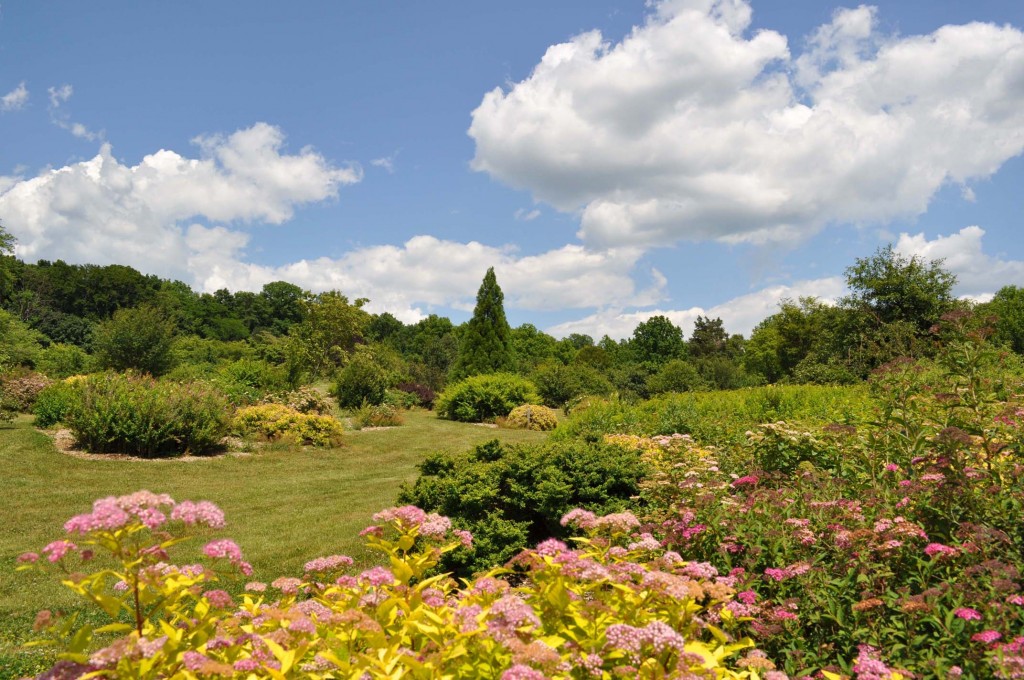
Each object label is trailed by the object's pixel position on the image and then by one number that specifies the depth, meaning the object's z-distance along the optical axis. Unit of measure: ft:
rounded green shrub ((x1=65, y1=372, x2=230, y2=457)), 35.45
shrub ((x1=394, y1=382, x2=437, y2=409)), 79.05
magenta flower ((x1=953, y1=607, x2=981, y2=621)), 7.55
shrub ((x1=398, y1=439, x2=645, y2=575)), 15.62
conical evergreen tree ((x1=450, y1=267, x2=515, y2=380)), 81.71
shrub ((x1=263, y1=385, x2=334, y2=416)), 51.93
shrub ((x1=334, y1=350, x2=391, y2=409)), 63.67
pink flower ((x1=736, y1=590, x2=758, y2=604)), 8.65
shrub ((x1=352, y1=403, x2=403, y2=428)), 56.13
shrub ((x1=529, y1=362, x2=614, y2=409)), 80.89
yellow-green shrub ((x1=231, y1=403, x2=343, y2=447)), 43.29
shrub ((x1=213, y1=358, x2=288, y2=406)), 55.11
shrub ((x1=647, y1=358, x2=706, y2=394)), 87.35
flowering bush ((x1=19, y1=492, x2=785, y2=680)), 6.07
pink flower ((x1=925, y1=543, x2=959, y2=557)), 9.12
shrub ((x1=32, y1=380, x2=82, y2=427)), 41.78
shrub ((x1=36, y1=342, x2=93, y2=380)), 70.85
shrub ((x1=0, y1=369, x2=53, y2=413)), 49.83
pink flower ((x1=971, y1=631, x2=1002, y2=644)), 6.99
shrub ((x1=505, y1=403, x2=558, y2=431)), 59.77
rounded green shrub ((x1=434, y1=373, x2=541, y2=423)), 65.87
